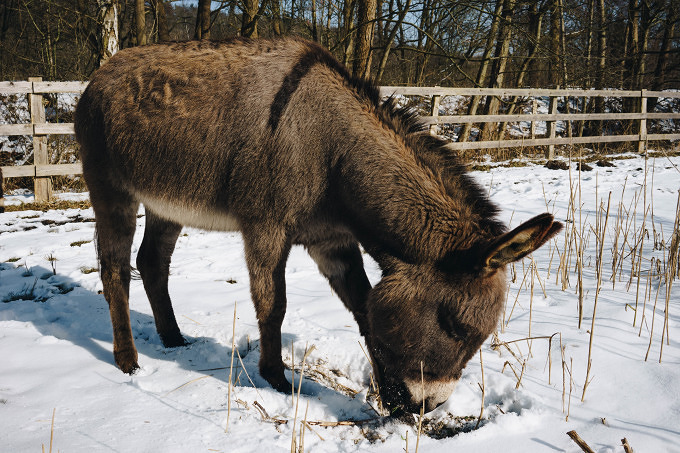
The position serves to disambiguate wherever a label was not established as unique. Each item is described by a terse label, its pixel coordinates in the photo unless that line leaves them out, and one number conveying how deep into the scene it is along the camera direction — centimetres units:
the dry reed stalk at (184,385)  244
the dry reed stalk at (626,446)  179
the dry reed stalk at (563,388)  221
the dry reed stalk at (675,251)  334
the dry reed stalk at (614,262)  374
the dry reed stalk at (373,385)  251
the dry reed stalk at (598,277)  228
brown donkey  210
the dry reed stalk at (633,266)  365
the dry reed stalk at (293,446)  174
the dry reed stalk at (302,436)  177
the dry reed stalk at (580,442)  186
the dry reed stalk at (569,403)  212
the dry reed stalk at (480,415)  221
